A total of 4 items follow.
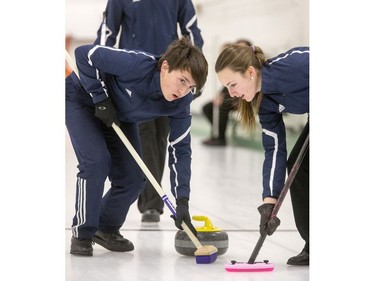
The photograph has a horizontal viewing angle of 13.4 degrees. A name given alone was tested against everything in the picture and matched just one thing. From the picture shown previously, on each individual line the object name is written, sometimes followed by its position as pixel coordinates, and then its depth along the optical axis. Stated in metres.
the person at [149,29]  7.90
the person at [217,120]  17.23
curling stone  6.53
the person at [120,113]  5.95
